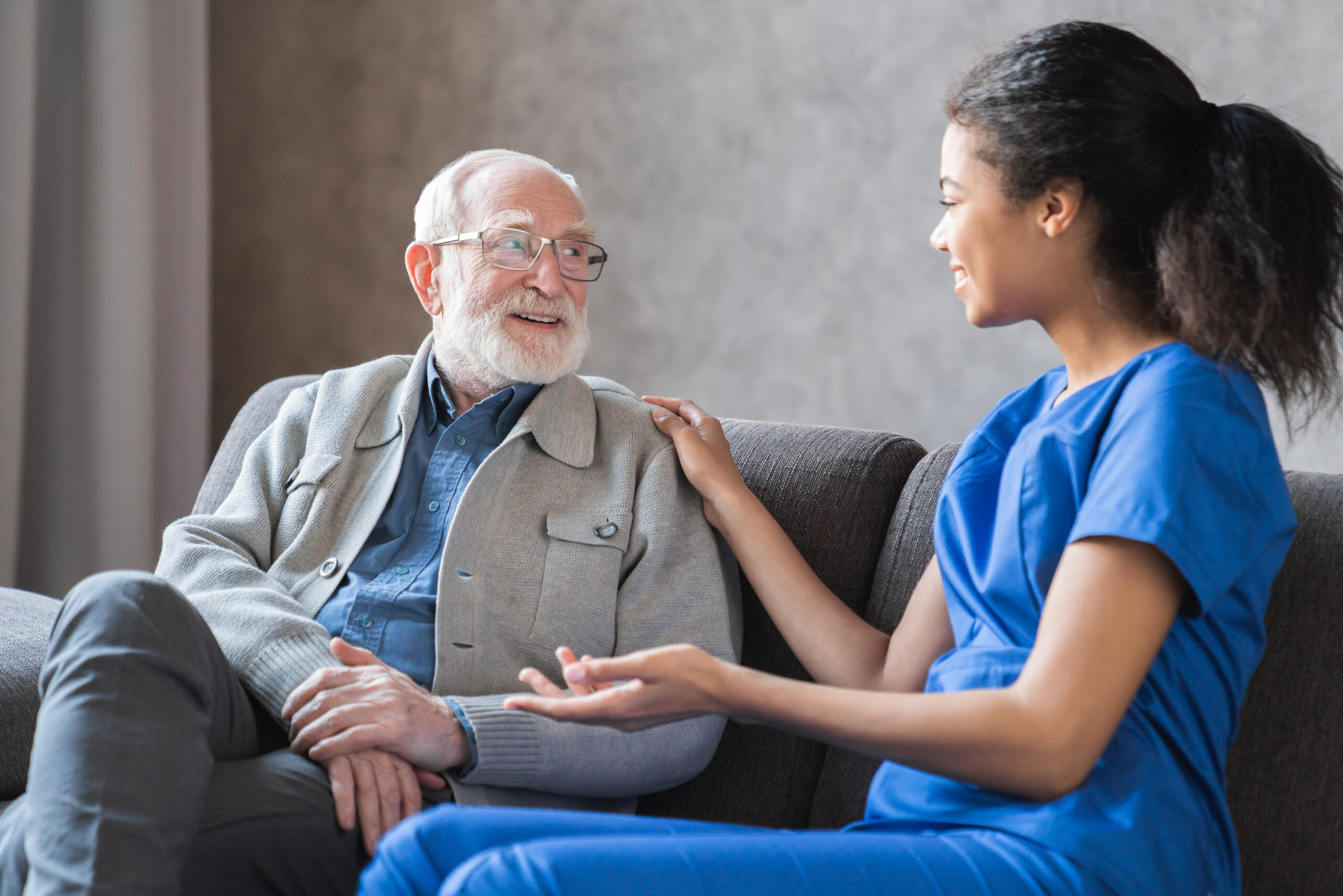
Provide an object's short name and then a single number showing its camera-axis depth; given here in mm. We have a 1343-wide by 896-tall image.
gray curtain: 2982
